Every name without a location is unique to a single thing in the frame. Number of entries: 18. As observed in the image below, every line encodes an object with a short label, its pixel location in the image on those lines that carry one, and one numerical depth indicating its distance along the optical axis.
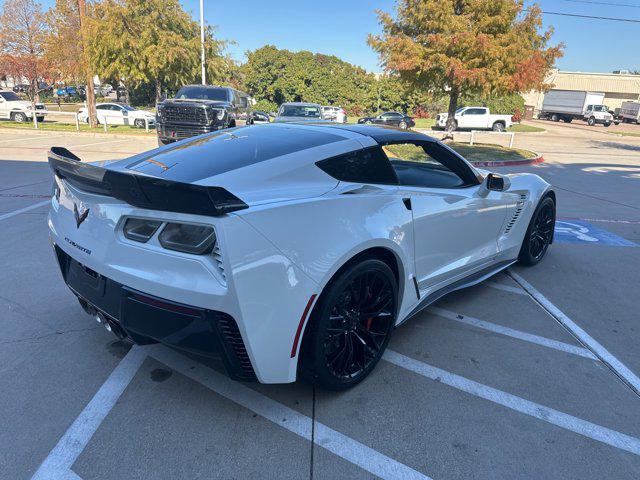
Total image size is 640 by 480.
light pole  26.33
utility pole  21.10
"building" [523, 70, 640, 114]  63.66
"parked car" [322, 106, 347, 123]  21.37
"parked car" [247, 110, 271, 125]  23.42
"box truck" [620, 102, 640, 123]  50.47
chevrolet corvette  2.01
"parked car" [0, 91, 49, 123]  23.95
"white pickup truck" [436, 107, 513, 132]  31.84
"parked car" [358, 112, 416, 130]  32.66
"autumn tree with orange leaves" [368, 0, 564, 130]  15.65
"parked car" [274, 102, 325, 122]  14.48
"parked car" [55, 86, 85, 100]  50.01
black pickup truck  12.13
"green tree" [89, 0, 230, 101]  24.62
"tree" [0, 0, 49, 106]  26.42
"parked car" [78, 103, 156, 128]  24.94
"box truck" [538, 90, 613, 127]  45.91
